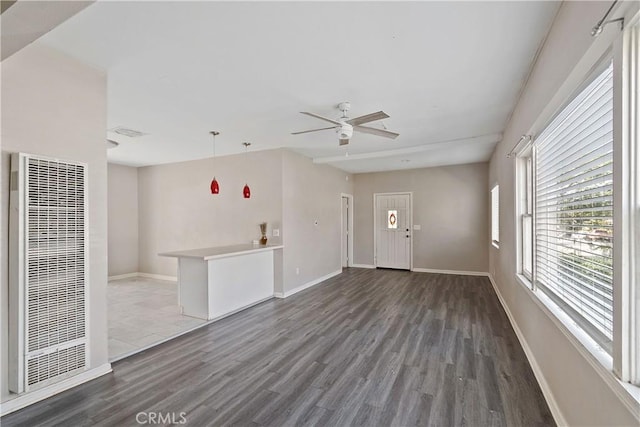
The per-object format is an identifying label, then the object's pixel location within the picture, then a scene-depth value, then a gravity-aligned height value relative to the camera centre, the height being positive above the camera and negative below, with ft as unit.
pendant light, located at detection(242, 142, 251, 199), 15.89 +1.23
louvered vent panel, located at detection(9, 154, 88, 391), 6.97 -1.33
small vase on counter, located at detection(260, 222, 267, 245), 16.99 -1.14
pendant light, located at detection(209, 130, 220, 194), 14.88 +1.45
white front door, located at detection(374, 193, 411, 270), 24.76 -1.52
